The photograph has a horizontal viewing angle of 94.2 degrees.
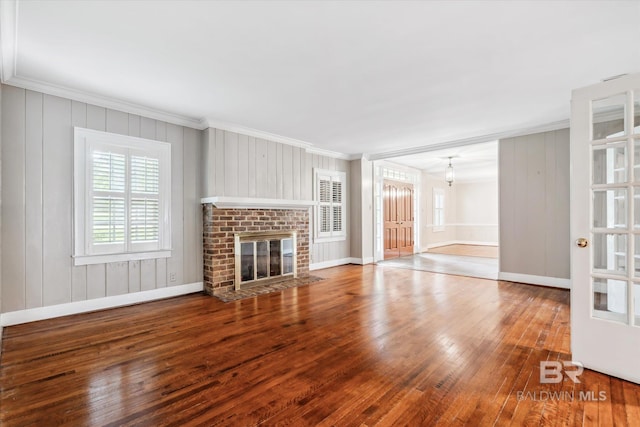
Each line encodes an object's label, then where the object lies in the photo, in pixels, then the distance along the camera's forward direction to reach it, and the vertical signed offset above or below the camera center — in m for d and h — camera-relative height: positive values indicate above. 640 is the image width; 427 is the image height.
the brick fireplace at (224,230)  4.41 -0.25
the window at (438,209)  10.15 +0.15
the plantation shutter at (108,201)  3.56 +0.17
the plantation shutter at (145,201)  3.88 +0.18
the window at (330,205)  6.36 +0.20
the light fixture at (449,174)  7.21 +0.96
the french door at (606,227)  2.04 -0.10
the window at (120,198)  3.49 +0.22
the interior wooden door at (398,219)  7.72 -0.14
